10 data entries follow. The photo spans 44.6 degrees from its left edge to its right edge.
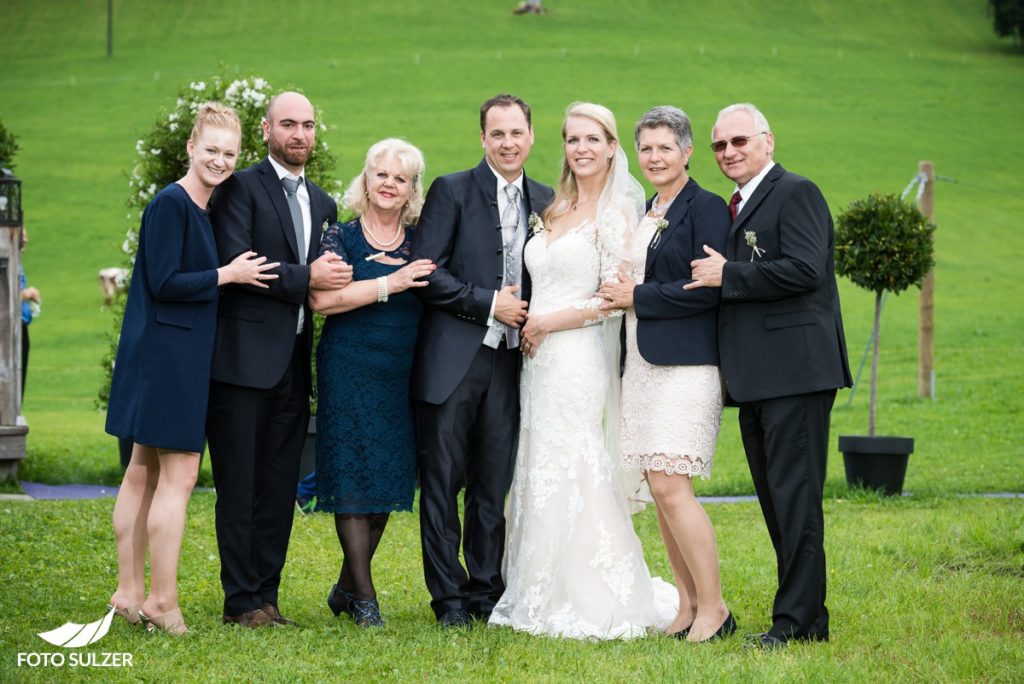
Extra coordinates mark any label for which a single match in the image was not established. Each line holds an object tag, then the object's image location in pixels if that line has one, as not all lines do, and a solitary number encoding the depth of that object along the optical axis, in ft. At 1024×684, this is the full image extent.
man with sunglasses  19.19
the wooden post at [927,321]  50.16
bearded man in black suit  20.56
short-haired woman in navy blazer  19.90
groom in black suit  21.08
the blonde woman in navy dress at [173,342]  19.57
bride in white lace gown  20.81
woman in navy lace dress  21.22
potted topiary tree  37.96
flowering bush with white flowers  40.83
